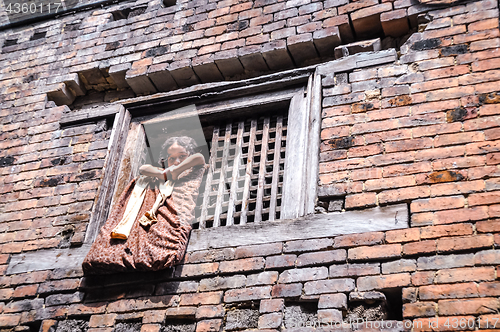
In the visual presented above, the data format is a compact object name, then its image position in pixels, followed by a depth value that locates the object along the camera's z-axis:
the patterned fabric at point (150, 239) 3.32
